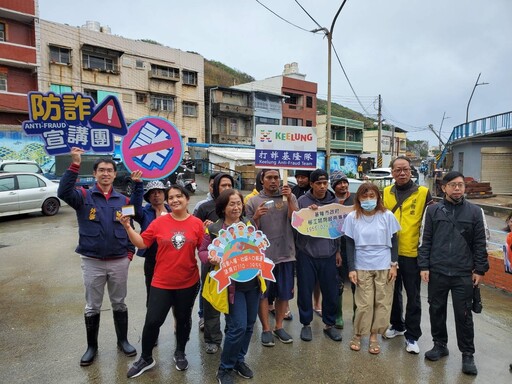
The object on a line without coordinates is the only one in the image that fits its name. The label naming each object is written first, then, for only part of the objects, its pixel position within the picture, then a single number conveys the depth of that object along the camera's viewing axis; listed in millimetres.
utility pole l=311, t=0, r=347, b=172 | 12575
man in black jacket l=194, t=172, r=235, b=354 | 3344
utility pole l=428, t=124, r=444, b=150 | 37659
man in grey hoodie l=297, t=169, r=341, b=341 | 3641
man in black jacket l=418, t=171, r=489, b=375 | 3119
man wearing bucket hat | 3381
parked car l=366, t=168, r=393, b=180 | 20131
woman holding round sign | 2809
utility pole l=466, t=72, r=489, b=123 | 27969
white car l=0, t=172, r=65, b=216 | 10094
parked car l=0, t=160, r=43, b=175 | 12695
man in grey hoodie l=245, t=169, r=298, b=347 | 3566
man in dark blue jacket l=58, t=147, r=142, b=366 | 3074
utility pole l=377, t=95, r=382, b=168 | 30156
